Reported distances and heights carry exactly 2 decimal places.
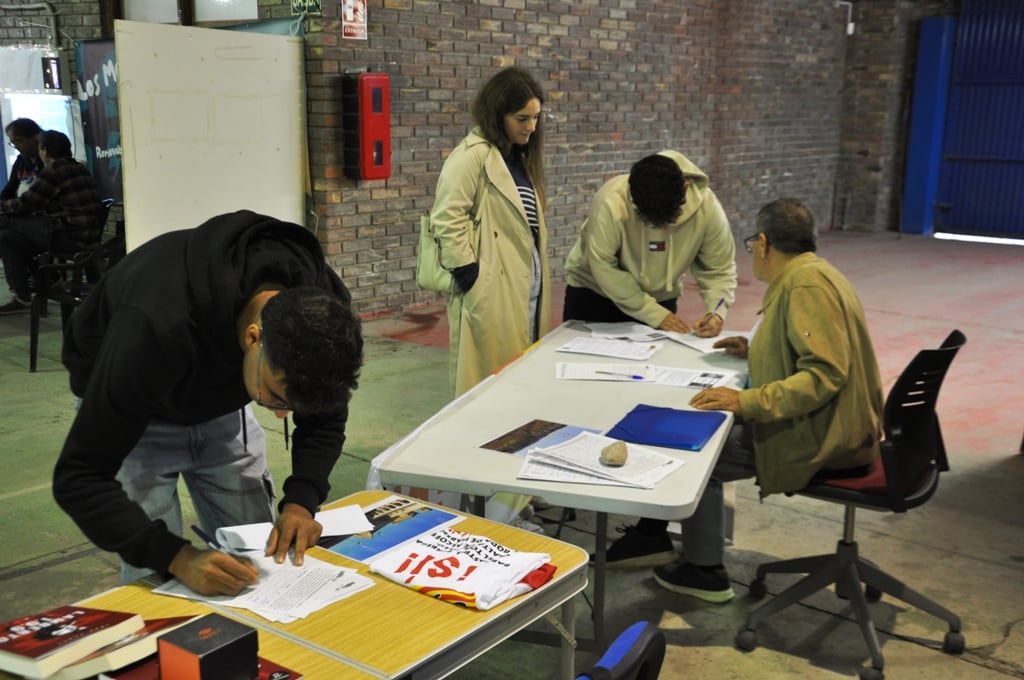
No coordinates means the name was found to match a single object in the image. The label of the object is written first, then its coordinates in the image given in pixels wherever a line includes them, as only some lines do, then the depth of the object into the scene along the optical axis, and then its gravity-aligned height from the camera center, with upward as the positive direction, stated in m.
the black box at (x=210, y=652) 1.49 -0.80
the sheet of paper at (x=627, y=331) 3.88 -0.84
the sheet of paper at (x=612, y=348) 3.62 -0.85
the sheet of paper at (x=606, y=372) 3.35 -0.86
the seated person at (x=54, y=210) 6.78 -0.68
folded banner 1.87 -0.88
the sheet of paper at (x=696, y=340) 3.76 -0.85
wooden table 1.65 -0.89
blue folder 2.69 -0.85
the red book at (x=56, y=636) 1.55 -0.83
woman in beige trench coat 3.76 -0.41
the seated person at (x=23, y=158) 7.19 -0.34
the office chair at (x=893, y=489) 2.86 -1.08
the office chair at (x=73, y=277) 5.94 -1.04
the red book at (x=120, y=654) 1.56 -0.86
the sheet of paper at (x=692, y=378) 3.27 -0.86
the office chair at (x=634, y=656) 1.29 -0.70
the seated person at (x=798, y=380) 2.87 -0.76
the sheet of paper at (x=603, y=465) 2.42 -0.86
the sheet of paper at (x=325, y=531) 2.05 -0.88
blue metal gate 11.84 -0.08
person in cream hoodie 3.86 -0.53
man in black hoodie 1.69 -0.45
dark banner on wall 7.49 +0.00
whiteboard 5.96 -0.08
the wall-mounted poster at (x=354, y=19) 6.77 +0.63
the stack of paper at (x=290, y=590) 1.82 -0.89
